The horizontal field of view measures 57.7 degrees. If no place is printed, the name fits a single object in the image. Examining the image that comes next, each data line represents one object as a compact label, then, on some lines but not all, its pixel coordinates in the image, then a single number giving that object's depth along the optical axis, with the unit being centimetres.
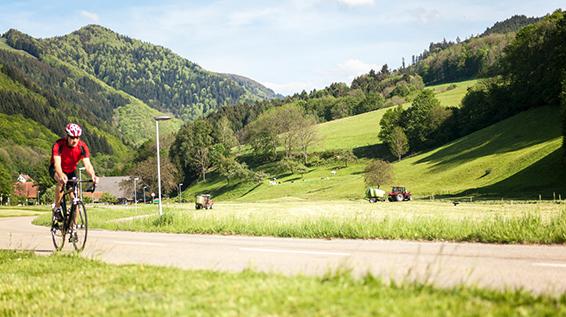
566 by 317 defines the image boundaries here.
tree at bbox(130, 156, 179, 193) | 12688
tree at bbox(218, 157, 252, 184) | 11801
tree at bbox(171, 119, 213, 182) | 14250
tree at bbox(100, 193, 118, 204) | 14088
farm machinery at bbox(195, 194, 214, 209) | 6381
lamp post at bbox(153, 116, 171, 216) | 2791
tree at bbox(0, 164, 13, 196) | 12848
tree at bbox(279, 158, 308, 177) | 11850
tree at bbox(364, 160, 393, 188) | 8119
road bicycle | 1184
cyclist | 1135
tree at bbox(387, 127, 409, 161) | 11150
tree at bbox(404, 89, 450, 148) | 11250
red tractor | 6794
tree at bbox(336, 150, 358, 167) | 11875
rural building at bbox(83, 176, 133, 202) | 15850
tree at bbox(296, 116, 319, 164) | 12606
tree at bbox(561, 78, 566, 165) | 6302
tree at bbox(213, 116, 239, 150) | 14875
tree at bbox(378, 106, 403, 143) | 11914
